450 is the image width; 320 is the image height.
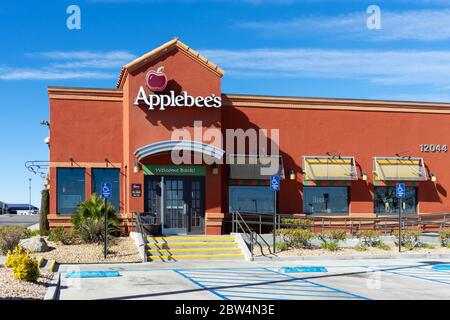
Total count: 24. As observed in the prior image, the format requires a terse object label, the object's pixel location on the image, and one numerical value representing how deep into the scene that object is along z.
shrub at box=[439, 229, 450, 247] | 26.55
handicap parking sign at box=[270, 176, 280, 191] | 23.02
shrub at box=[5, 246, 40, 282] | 13.62
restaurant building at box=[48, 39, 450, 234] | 25.95
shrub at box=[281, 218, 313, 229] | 27.42
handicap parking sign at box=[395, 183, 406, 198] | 24.78
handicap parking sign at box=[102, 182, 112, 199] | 21.08
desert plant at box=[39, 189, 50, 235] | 26.69
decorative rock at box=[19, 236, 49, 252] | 21.47
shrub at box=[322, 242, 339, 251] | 24.16
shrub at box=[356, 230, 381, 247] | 25.38
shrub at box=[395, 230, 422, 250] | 25.78
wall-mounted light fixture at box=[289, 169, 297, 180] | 28.80
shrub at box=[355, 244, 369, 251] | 24.47
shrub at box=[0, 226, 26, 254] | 21.41
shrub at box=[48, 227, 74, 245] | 23.30
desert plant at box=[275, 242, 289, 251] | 23.70
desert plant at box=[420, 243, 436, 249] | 25.70
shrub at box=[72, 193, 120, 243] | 23.42
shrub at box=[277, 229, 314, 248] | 24.16
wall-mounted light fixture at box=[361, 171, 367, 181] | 29.56
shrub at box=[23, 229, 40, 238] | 26.29
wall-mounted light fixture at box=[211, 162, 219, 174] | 26.33
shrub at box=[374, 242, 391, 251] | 24.90
